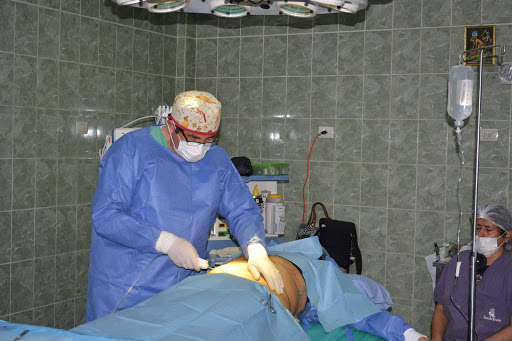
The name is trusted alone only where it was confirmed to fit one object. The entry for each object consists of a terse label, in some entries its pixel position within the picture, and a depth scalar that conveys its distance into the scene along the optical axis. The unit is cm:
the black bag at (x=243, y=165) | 413
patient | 230
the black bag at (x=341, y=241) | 445
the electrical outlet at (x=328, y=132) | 476
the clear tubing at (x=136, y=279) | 234
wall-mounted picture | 426
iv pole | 233
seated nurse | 302
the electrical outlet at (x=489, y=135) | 427
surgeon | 231
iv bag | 249
